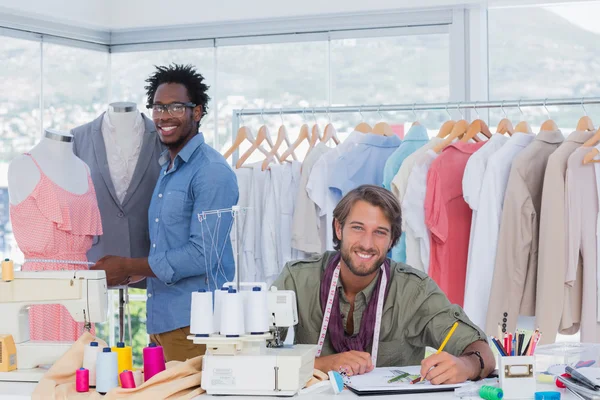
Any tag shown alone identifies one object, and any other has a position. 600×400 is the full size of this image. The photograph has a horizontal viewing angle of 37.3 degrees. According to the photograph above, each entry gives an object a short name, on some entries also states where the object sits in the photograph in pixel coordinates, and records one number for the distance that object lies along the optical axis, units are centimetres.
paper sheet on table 233
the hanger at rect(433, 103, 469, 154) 411
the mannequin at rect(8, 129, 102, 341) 348
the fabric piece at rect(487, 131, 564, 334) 386
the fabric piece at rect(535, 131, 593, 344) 374
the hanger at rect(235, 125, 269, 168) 460
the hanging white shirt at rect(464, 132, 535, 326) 391
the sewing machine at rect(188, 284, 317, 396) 229
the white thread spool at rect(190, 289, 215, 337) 232
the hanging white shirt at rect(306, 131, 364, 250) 427
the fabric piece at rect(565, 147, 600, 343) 375
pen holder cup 228
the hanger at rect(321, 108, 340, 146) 456
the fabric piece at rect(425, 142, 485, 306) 398
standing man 332
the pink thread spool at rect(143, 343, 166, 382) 239
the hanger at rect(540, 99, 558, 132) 405
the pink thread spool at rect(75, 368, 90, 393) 238
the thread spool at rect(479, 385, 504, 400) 225
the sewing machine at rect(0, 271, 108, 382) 264
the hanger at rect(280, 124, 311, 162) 454
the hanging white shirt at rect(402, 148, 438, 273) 402
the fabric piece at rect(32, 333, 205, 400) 226
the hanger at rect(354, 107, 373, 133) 446
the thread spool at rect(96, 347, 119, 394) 234
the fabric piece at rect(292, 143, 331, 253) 432
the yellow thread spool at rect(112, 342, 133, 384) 242
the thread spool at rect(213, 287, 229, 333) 235
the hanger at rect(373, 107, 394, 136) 438
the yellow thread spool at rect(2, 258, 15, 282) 263
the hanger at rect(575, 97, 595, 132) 396
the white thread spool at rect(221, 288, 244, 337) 232
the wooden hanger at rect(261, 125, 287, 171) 452
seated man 284
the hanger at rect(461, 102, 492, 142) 421
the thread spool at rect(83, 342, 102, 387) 242
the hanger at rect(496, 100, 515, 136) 417
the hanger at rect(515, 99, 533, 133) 416
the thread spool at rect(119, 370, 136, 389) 230
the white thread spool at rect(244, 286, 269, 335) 237
